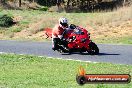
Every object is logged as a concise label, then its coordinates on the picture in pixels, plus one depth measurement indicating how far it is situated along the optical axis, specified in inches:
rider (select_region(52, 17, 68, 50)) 821.5
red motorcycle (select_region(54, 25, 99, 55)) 812.6
